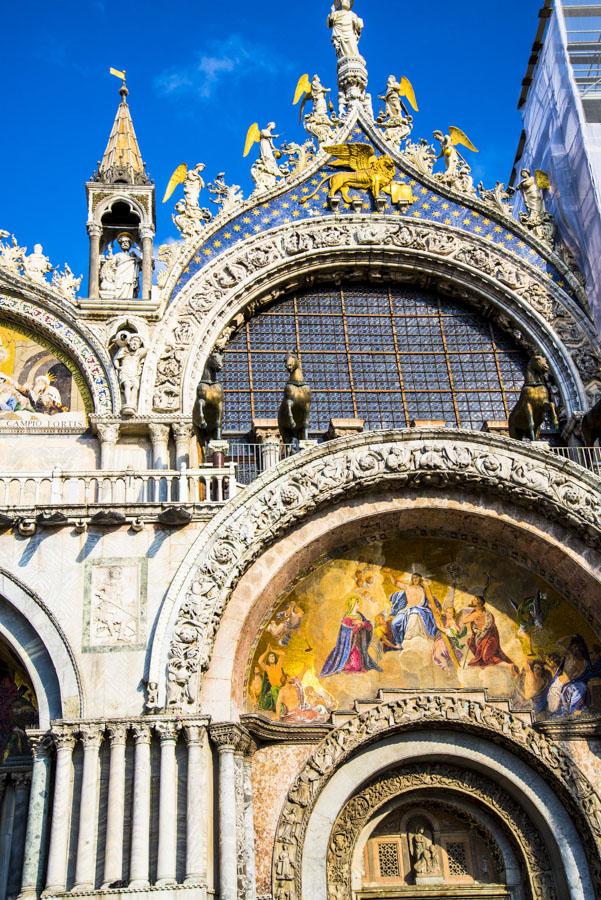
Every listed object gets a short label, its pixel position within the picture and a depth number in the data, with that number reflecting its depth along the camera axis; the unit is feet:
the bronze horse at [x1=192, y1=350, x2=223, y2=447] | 54.19
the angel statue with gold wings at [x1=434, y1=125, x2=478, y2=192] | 67.41
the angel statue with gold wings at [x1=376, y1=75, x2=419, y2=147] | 68.69
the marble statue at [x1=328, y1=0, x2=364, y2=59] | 73.31
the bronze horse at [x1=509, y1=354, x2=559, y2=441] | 54.65
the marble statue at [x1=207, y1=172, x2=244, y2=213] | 64.44
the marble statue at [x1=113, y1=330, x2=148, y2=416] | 57.77
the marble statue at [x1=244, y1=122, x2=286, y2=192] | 65.87
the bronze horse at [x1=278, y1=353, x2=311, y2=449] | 53.47
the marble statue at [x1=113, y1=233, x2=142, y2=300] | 61.36
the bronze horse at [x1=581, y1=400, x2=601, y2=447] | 58.49
